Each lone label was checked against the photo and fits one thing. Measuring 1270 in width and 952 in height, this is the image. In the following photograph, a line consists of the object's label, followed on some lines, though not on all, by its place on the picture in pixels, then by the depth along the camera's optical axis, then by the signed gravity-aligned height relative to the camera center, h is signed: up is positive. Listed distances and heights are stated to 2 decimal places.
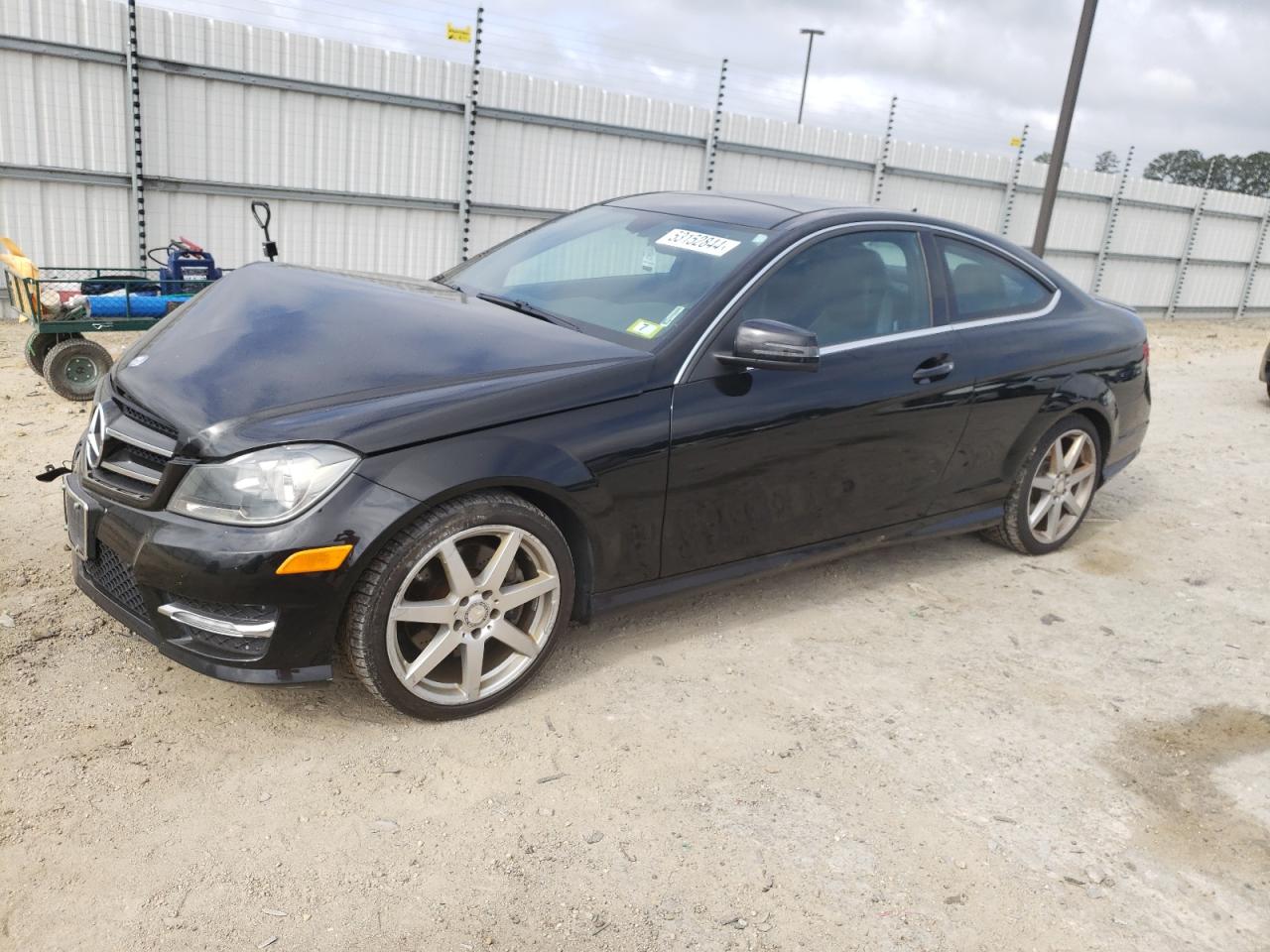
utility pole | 14.33 +0.85
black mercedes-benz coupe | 2.84 -0.91
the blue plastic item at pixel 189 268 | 7.59 -1.30
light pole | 40.29 +4.60
